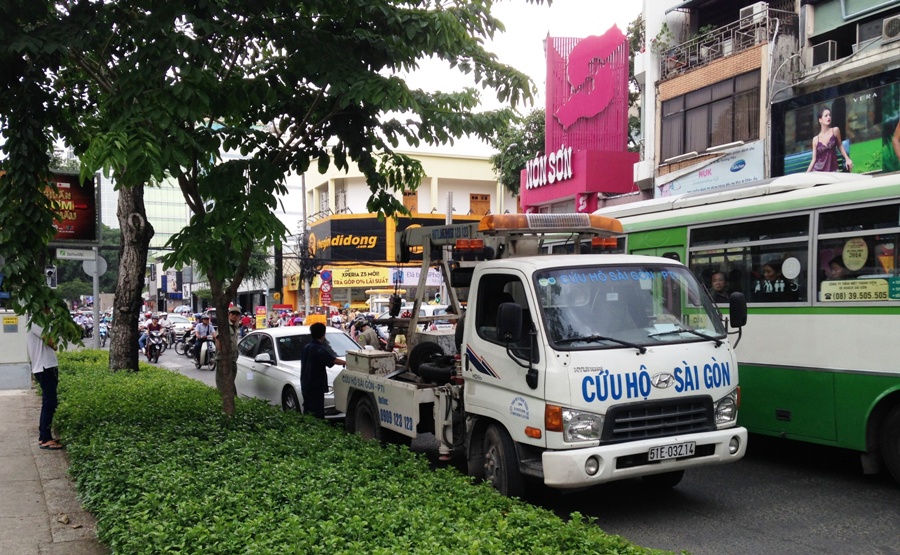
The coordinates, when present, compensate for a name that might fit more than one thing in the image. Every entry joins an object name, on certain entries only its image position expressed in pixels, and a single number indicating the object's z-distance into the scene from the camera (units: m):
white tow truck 5.78
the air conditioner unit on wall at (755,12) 19.69
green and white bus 6.86
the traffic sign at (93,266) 17.28
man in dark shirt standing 9.73
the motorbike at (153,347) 26.88
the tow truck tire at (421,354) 8.35
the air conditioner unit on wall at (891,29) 16.23
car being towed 11.67
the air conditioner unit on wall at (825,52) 18.38
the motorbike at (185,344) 28.75
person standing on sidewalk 9.09
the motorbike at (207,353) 23.47
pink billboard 26.97
